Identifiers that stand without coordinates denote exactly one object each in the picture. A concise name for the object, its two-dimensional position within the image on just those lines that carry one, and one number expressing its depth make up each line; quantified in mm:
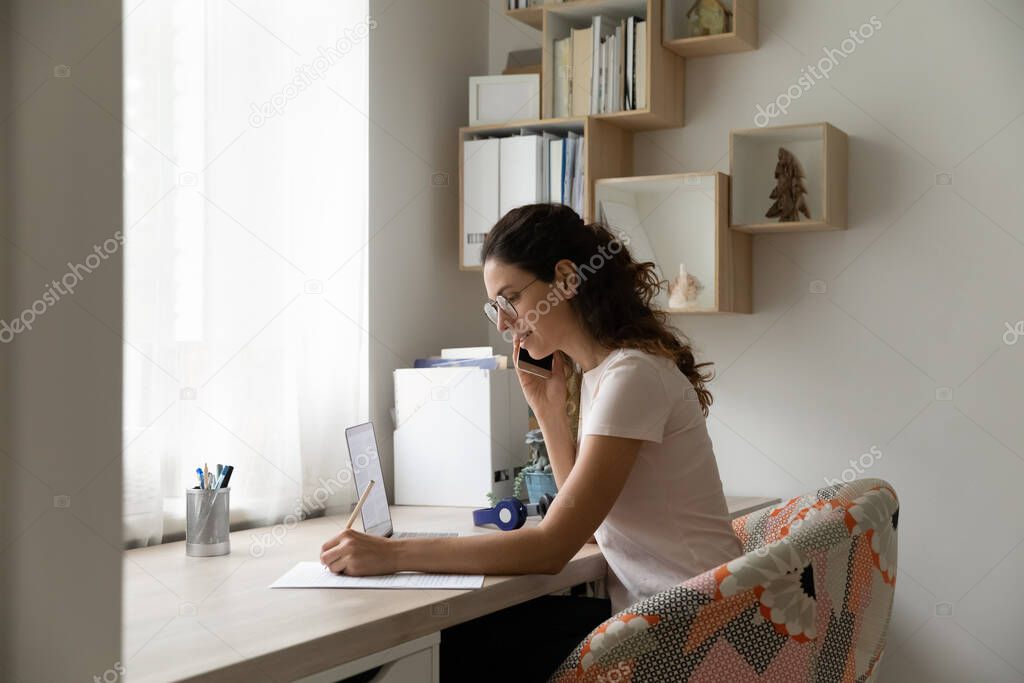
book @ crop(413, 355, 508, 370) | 2643
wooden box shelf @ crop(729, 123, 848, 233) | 2615
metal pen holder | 1952
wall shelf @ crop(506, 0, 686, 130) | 2783
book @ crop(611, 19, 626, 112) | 2807
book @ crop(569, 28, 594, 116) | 2850
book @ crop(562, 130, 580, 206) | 2846
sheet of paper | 1556
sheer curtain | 2156
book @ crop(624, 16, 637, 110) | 2781
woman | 1607
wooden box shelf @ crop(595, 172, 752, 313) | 2707
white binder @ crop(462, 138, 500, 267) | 2922
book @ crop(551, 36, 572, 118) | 2881
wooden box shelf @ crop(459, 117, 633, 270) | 2807
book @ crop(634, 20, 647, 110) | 2766
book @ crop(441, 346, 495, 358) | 2708
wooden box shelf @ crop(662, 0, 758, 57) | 2770
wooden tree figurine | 2697
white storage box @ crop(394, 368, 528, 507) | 2559
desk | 1209
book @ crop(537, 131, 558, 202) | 2873
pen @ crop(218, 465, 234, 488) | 1989
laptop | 1928
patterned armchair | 1293
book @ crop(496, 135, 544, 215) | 2855
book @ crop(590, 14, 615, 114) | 2830
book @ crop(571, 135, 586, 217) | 2838
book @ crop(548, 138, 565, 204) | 2855
